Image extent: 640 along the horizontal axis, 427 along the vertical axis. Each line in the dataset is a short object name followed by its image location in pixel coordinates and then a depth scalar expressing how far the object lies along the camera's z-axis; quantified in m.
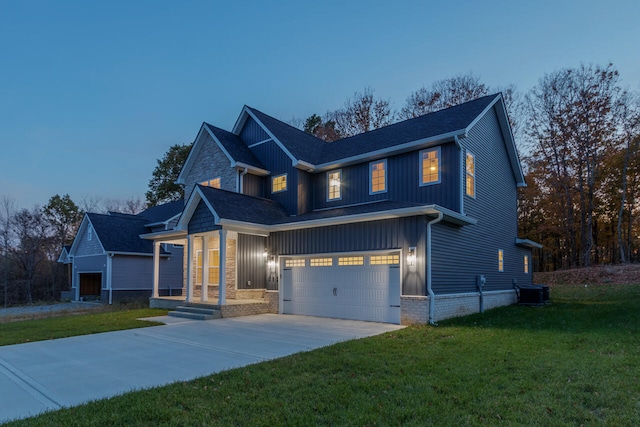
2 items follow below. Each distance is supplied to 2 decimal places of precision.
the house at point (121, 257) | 21.22
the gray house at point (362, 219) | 11.10
